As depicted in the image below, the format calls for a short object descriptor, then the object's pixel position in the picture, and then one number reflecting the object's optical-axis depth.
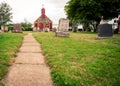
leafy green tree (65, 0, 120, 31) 17.71
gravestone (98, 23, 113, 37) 8.71
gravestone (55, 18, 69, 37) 9.46
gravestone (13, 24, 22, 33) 14.78
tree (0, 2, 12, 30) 27.53
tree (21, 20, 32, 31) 35.03
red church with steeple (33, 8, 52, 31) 35.78
